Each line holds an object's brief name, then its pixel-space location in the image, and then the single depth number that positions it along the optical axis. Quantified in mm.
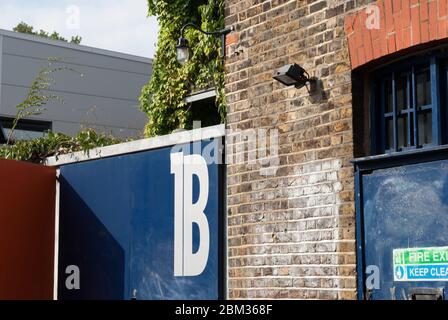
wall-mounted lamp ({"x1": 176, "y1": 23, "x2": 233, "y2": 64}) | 8578
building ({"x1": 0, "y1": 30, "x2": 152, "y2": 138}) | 22422
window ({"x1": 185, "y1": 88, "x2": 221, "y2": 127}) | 17509
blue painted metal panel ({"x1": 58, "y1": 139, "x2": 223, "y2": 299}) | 7434
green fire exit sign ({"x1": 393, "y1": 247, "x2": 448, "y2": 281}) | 5223
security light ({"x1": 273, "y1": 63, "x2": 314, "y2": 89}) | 6238
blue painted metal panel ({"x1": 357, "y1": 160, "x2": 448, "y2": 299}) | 5293
